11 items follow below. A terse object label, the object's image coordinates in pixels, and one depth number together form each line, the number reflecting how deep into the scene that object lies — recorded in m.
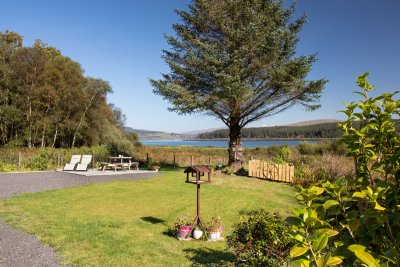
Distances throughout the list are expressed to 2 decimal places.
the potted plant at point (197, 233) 7.77
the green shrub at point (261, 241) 4.97
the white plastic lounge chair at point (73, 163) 21.05
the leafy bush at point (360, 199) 1.25
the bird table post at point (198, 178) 7.97
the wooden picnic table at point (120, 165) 21.39
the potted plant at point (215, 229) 7.71
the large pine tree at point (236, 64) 17.92
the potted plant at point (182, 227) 7.75
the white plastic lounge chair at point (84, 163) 20.98
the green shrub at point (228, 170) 19.47
